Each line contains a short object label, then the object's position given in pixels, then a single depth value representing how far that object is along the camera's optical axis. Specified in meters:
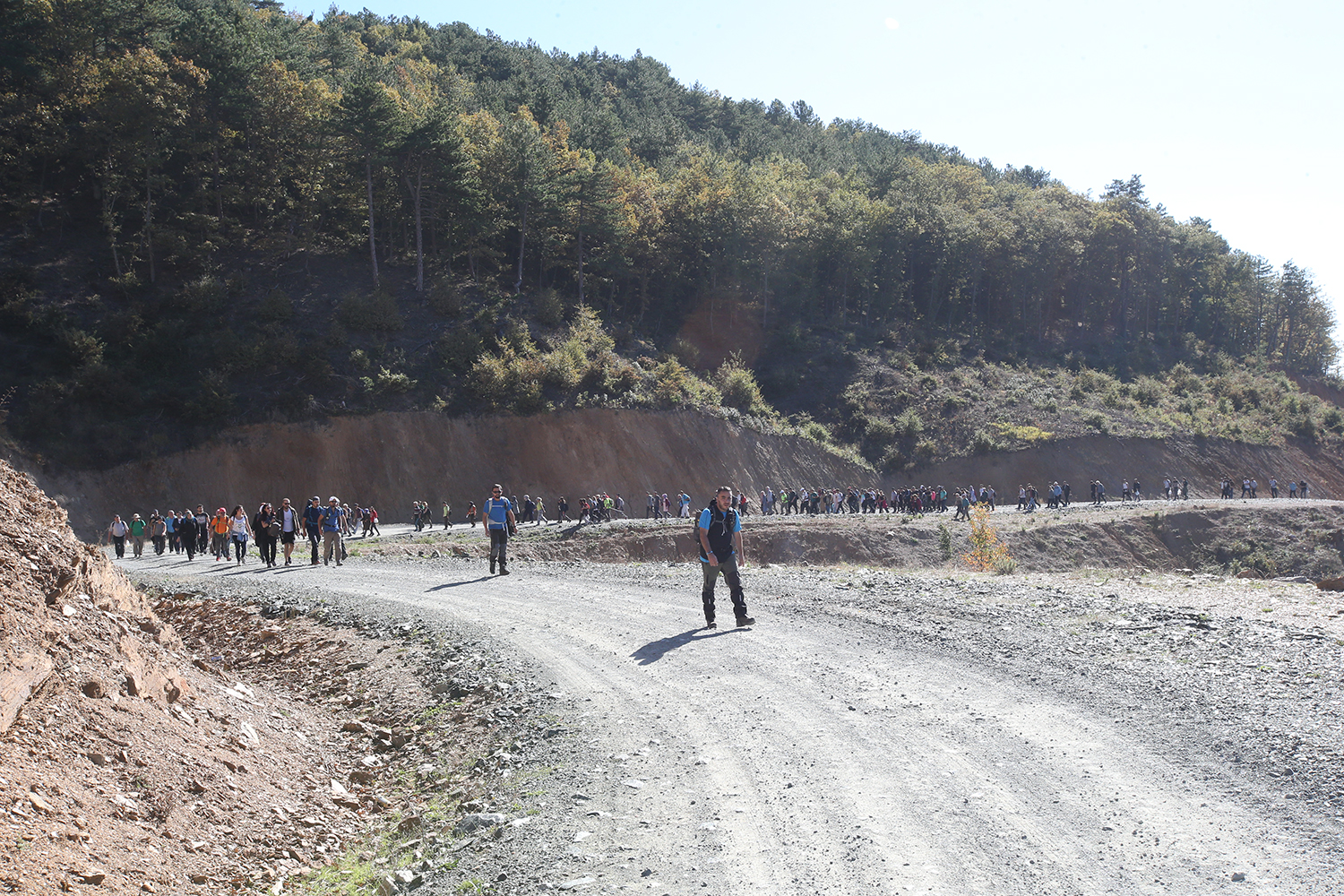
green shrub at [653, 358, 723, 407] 50.88
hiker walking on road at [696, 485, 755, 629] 12.54
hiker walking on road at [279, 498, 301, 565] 23.12
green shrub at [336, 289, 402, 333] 46.38
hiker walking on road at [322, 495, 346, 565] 23.39
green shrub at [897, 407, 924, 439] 60.81
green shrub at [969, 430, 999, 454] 60.72
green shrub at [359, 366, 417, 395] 43.50
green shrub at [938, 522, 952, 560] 40.16
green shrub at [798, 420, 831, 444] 56.79
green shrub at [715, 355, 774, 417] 56.78
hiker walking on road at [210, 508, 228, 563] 26.14
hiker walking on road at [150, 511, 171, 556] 29.48
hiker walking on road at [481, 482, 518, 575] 19.95
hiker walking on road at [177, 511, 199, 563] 26.53
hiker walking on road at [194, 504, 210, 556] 28.67
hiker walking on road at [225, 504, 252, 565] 24.92
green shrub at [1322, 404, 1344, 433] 74.56
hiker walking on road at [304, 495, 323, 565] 23.56
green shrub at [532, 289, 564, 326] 52.22
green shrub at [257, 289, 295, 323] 44.81
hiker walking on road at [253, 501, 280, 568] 23.42
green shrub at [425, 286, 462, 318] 49.44
